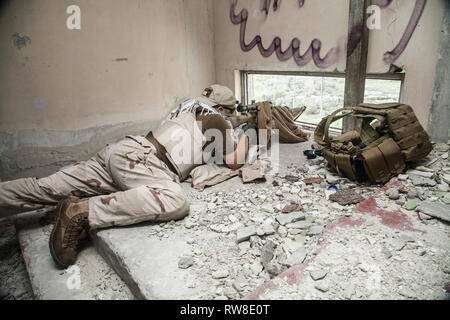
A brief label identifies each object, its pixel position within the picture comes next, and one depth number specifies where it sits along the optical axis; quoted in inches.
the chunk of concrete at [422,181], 98.0
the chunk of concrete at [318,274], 64.8
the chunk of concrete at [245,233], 82.4
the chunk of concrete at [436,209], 81.4
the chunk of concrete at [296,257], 71.6
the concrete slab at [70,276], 79.3
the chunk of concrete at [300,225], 85.4
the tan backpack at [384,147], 103.6
